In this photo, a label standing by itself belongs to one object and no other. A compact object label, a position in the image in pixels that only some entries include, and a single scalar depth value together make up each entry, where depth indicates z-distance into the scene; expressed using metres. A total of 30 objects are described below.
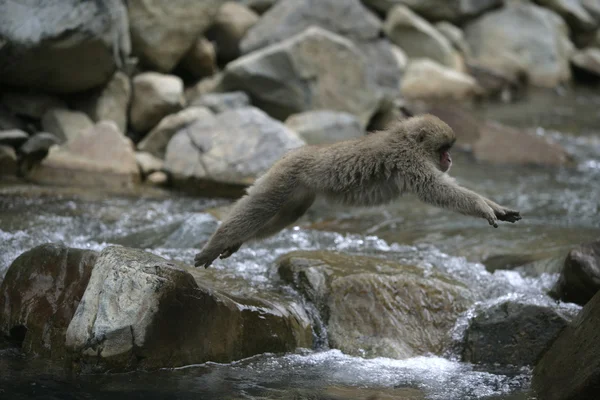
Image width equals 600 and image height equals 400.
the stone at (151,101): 21.22
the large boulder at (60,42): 17.53
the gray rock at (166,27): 22.58
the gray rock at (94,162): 17.89
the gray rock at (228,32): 27.14
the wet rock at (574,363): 8.53
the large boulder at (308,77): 22.39
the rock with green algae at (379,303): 11.30
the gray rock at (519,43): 36.28
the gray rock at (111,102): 20.64
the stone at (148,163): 19.27
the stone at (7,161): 17.56
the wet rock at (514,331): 10.77
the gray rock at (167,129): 20.08
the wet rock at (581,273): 11.48
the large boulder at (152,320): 9.27
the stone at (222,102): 21.80
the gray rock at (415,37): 32.47
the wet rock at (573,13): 39.94
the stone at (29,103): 19.34
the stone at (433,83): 30.09
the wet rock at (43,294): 10.09
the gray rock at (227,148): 17.98
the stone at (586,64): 37.81
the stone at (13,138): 17.67
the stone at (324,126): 20.28
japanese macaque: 11.50
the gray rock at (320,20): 25.91
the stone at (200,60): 25.12
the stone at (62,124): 19.59
